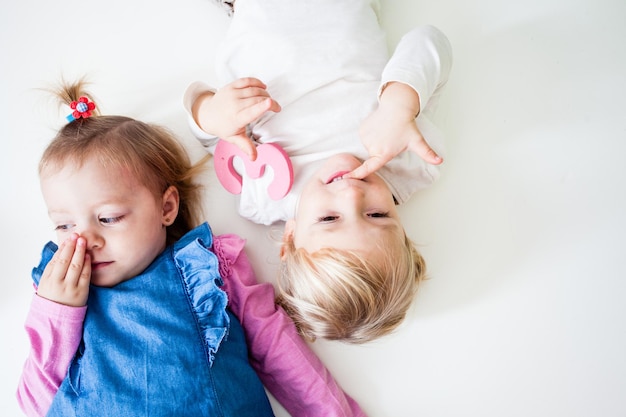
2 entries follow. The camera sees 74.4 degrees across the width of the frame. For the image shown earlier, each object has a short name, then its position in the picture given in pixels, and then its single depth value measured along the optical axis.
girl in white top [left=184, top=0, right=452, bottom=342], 0.80
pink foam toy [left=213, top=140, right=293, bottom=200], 0.90
